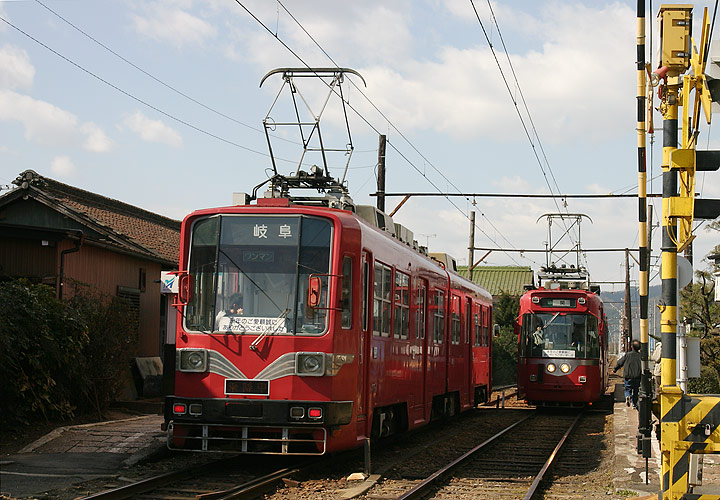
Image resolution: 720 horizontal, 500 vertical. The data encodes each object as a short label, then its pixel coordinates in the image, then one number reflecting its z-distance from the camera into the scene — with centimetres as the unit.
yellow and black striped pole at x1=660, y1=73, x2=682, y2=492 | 816
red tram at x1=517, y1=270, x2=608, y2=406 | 2320
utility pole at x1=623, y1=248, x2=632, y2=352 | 4987
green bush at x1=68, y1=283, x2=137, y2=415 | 1634
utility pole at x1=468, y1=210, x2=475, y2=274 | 3897
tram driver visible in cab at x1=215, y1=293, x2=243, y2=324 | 1103
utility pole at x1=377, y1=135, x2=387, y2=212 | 2388
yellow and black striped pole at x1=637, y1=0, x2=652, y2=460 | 1441
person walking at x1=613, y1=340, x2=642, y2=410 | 2019
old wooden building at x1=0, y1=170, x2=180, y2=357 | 1764
